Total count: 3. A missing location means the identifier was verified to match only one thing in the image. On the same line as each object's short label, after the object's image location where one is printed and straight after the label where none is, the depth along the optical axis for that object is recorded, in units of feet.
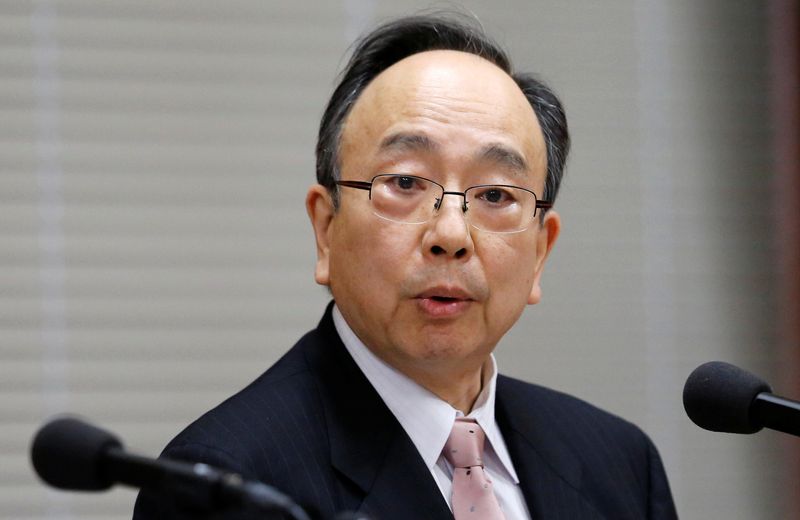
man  11.67
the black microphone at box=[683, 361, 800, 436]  11.26
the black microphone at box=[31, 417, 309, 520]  10.78
